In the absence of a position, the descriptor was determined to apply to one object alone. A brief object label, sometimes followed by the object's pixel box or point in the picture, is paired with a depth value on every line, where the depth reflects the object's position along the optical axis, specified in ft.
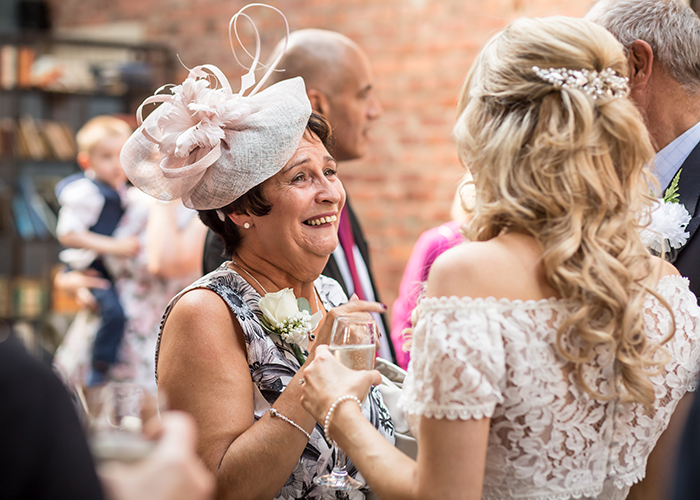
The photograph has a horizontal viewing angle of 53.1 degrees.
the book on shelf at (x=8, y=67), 22.13
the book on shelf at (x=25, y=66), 22.33
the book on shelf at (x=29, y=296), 21.39
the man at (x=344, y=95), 9.60
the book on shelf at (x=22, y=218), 21.35
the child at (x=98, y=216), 14.89
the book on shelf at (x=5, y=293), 21.21
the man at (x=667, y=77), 6.15
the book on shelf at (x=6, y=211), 21.47
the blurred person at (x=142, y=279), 13.69
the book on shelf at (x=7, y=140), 21.77
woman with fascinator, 5.19
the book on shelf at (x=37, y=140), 21.84
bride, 3.95
